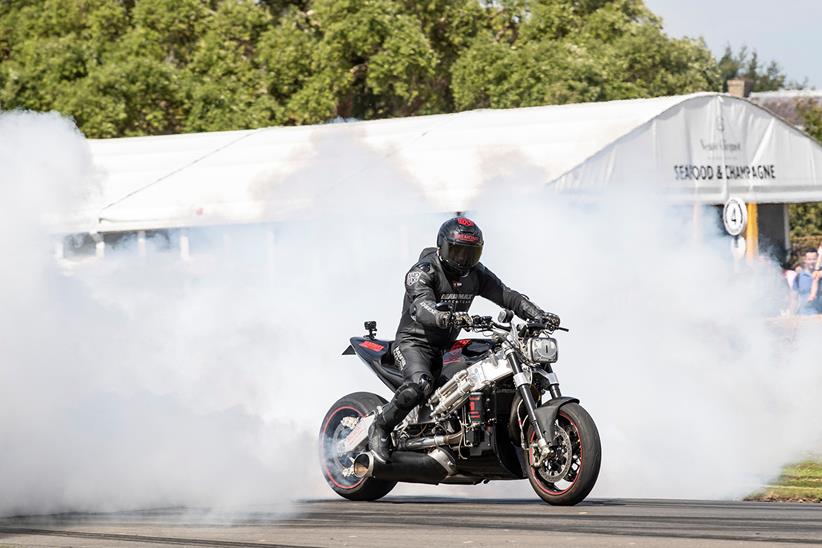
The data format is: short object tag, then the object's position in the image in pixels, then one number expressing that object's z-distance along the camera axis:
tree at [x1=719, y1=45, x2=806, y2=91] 114.25
